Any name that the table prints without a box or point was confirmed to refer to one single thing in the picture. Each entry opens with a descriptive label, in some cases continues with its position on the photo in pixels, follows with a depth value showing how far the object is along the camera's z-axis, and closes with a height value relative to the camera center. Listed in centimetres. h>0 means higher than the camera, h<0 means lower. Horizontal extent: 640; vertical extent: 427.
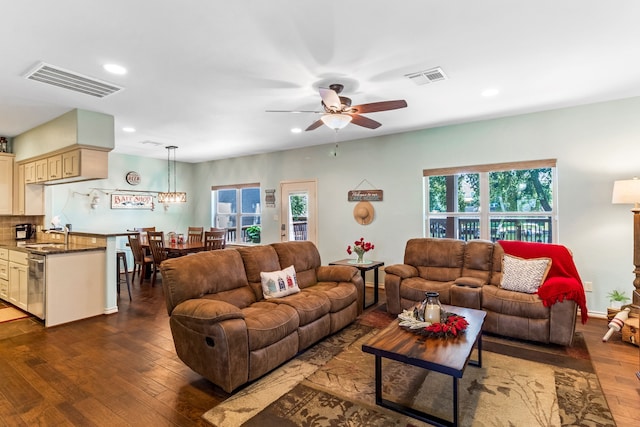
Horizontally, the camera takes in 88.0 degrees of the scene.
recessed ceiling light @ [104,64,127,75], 290 +130
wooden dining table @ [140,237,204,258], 559 -58
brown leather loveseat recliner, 322 -85
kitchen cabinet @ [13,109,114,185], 408 +87
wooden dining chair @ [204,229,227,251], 590 -47
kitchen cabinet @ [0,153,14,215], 515 +48
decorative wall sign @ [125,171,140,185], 705 +78
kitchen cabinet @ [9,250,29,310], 424 -85
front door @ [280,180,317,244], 640 +6
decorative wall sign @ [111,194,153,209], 687 +27
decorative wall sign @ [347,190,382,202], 559 +32
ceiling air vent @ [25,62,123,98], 293 +127
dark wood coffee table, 197 -88
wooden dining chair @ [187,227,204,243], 672 -43
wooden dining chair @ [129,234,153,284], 574 -77
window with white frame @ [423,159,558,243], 442 +18
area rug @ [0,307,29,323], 411 -129
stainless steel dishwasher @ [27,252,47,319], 388 -86
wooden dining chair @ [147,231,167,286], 557 -55
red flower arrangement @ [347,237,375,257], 476 -49
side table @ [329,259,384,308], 442 -71
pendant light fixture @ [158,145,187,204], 652 +35
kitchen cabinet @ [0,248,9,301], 464 -85
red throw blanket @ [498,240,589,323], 316 -63
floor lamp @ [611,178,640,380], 339 +12
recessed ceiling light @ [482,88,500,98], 355 +133
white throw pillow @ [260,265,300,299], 339 -73
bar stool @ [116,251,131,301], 503 -73
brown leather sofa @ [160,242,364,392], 240 -84
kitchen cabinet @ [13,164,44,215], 518 +30
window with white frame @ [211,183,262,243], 740 +8
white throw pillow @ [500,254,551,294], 350 -65
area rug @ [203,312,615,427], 213 -130
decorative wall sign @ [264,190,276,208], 693 +33
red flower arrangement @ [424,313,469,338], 234 -82
